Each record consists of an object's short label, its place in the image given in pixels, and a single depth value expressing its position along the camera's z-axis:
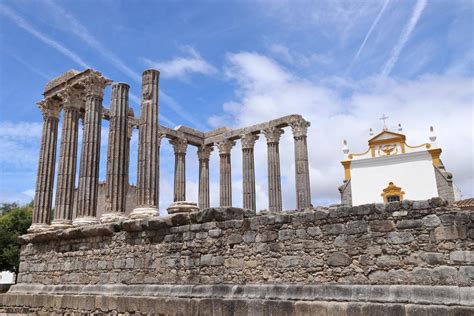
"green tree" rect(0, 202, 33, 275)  30.00
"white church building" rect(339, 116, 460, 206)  25.22
